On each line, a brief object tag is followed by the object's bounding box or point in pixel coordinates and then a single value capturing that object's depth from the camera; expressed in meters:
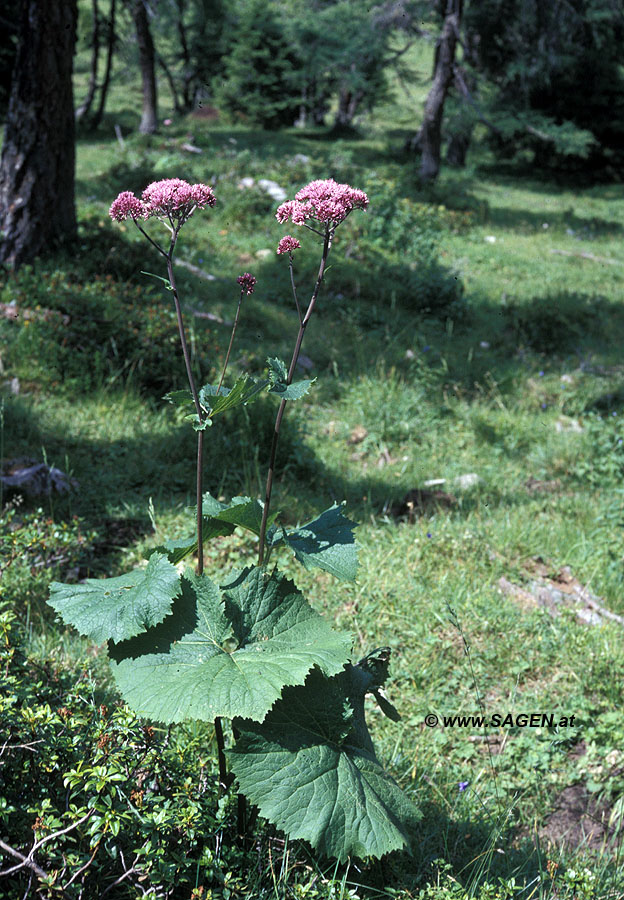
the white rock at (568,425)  5.87
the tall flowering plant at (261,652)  1.63
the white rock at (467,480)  4.78
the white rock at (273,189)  11.03
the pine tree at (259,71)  20.14
